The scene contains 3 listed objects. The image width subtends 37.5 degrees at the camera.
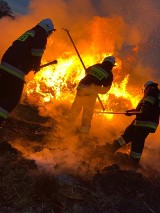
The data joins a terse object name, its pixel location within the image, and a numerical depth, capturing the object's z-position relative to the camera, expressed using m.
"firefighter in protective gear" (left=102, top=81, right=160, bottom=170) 4.95
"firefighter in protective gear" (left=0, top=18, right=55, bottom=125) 4.10
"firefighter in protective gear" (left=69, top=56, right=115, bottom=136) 5.39
